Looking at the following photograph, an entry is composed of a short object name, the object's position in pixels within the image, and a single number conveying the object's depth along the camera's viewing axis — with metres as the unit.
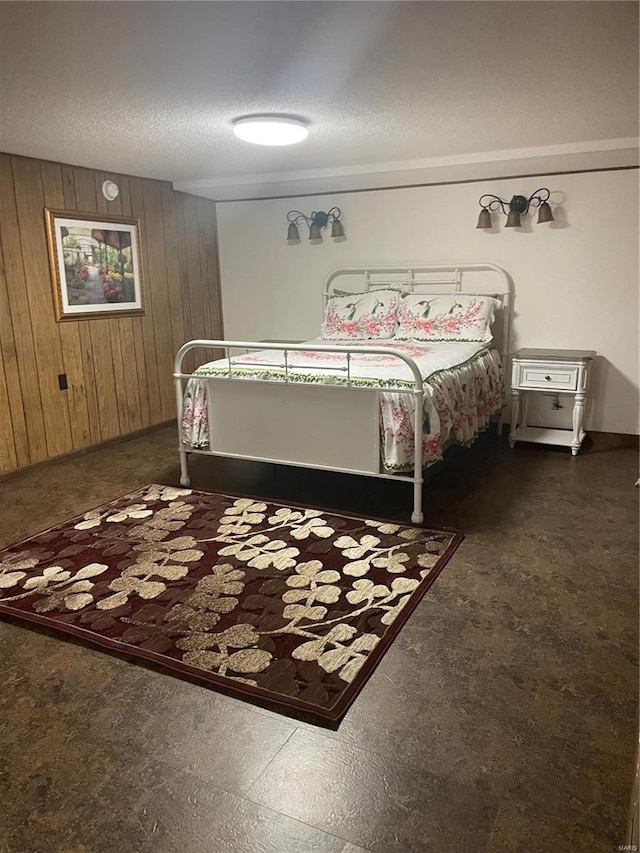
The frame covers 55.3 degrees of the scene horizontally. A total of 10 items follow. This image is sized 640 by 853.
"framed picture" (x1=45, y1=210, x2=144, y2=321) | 4.20
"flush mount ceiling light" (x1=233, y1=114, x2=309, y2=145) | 3.03
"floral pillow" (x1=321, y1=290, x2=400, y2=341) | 4.67
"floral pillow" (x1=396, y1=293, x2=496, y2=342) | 4.40
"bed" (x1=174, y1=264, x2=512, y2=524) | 3.12
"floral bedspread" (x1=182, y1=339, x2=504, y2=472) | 3.10
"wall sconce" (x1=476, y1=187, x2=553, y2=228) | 4.32
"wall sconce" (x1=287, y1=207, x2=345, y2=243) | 5.13
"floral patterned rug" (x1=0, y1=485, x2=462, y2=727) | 2.05
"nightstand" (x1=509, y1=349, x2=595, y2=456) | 4.15
